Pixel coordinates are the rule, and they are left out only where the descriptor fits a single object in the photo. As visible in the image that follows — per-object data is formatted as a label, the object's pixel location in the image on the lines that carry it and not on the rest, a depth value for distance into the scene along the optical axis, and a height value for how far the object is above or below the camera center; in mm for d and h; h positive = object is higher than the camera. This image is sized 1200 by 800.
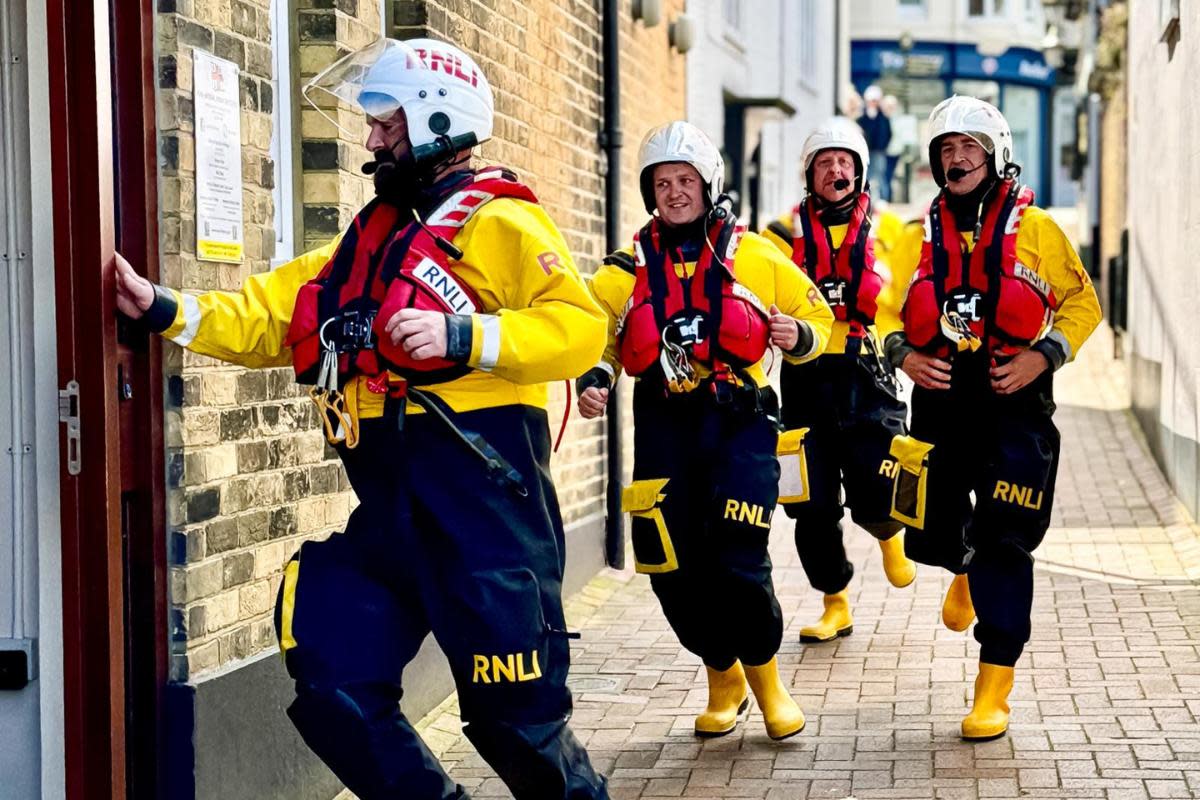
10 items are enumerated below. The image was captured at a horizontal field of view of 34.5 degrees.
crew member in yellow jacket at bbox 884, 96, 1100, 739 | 6141 -80
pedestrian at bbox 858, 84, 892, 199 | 29234 +3311
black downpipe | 9977 +720
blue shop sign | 48250 +6943
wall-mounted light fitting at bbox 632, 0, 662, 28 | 10789 +1832
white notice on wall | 5117 +489
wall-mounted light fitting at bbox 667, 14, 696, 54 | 12062 +1917
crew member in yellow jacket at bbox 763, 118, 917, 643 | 7832 -159
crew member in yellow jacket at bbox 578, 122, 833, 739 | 6094 -145
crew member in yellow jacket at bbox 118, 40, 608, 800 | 4180 -225
